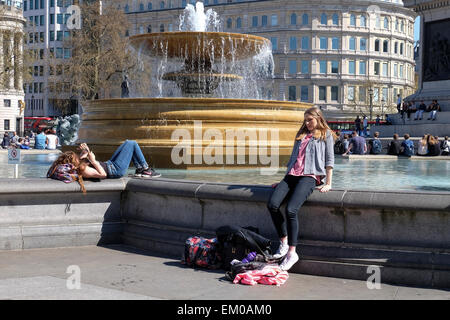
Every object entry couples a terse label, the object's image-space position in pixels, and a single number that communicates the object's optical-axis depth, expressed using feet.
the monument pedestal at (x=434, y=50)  98.99
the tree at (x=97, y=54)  143.84
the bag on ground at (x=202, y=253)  21.57
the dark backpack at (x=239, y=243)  20.75
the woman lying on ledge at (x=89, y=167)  24.71
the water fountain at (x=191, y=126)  36.52
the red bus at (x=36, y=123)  241.14
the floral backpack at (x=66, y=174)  24.59
